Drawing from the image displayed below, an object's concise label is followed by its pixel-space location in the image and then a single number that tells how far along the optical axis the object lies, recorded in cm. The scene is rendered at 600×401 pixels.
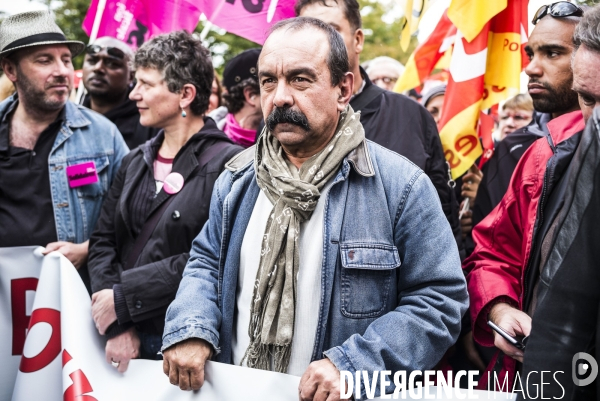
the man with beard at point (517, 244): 269
